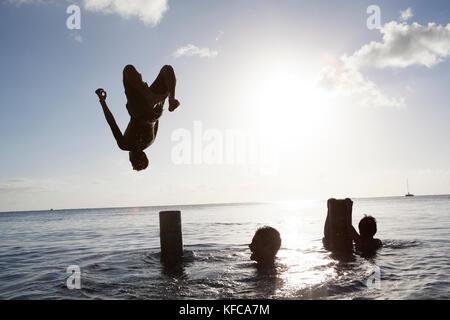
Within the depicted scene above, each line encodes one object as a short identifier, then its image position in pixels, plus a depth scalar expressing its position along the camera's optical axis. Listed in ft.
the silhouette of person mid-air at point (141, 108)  16.06
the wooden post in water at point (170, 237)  35.60
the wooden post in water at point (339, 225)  36.11
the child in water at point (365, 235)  39.02
